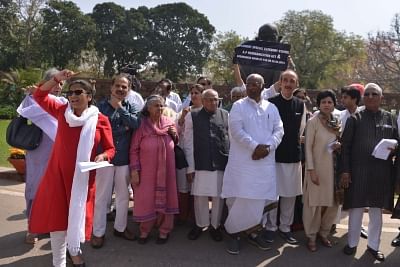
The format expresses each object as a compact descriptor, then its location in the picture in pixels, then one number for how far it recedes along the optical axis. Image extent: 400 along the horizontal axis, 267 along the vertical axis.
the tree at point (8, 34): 28.43
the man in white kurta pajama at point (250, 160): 4.37
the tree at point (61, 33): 29.88
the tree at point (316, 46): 30.91
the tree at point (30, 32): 29.44
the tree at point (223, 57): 30.42
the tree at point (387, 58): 19.86
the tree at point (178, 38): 36.38
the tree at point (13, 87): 18.30
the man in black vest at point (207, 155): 4.73
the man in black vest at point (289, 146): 4.73
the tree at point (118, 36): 34.34
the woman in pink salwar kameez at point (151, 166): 4.63
